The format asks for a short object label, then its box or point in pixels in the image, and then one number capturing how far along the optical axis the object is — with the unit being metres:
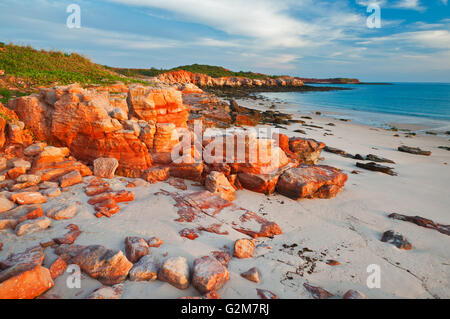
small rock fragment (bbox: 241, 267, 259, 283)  3.71
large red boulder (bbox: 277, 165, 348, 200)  6.95
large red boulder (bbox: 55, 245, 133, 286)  3.40
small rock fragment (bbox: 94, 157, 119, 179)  6.59
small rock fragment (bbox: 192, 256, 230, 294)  3.31
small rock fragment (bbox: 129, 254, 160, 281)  3.44
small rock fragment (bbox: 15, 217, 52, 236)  4.05
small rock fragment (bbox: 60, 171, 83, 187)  5.82
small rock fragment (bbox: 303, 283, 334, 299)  3.52
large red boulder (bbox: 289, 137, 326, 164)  9.79
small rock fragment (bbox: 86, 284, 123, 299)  3.02
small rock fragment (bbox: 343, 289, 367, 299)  3.36
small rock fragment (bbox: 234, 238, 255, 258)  4.28
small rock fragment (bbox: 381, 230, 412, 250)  5.01
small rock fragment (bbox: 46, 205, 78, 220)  4.62
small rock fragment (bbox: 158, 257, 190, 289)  3.37
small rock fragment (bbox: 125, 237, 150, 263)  3.81
